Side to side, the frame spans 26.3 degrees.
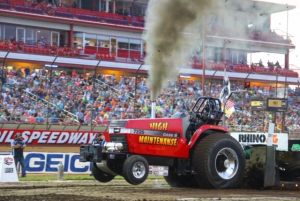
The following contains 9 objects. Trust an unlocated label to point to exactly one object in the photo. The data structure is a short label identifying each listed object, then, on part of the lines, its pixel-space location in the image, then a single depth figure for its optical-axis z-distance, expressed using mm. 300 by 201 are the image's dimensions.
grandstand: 33281
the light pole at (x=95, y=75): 34244
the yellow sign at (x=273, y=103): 32031
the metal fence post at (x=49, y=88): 33203
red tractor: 13820
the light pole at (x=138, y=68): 45294
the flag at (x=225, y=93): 32806
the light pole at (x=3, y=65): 34962
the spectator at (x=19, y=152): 21172
